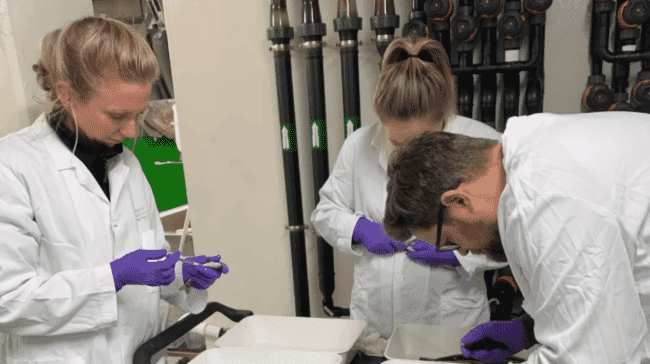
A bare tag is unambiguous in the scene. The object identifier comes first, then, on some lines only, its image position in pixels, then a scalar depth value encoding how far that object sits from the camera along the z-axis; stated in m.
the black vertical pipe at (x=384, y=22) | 1.77
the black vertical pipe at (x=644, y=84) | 1.60
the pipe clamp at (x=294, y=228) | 2.10
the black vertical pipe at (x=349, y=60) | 1.81
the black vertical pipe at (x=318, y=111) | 1.87
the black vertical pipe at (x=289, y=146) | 1.92
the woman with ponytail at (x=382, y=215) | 1.33
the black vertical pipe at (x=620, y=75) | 1.64
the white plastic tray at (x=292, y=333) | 1.23
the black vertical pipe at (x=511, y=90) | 1.73
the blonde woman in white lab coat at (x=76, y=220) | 0.97
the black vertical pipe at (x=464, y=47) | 1.70
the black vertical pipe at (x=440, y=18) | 1.71
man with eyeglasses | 0.65
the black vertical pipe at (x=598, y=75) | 1.66
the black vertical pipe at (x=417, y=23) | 1.79
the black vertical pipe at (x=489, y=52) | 1.65
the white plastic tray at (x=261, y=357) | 1.03
